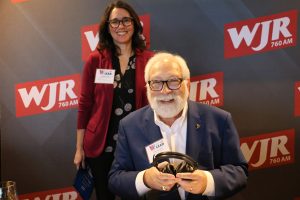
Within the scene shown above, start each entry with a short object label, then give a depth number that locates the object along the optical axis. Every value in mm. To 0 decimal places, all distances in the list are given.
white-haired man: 1819
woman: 2535
